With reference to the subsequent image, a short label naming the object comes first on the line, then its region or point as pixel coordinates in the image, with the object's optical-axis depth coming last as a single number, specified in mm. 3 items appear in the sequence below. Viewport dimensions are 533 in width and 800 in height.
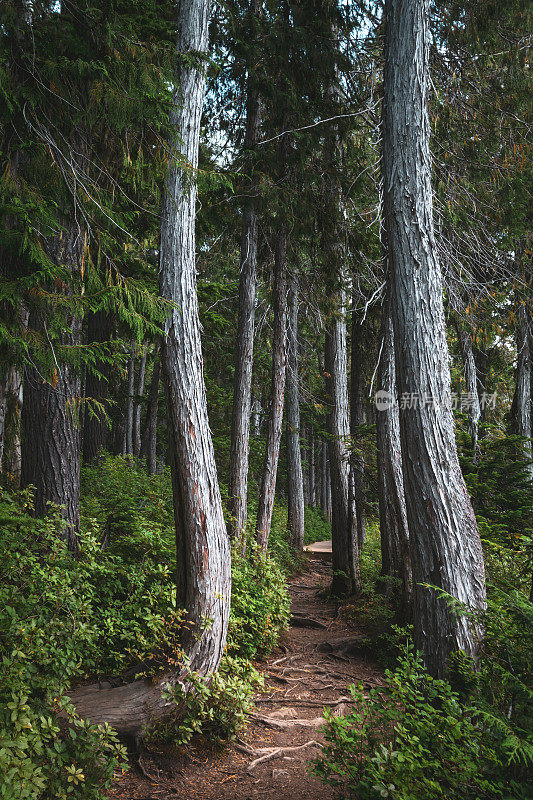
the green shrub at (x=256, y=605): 5992
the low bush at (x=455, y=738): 2521
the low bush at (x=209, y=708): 4120
